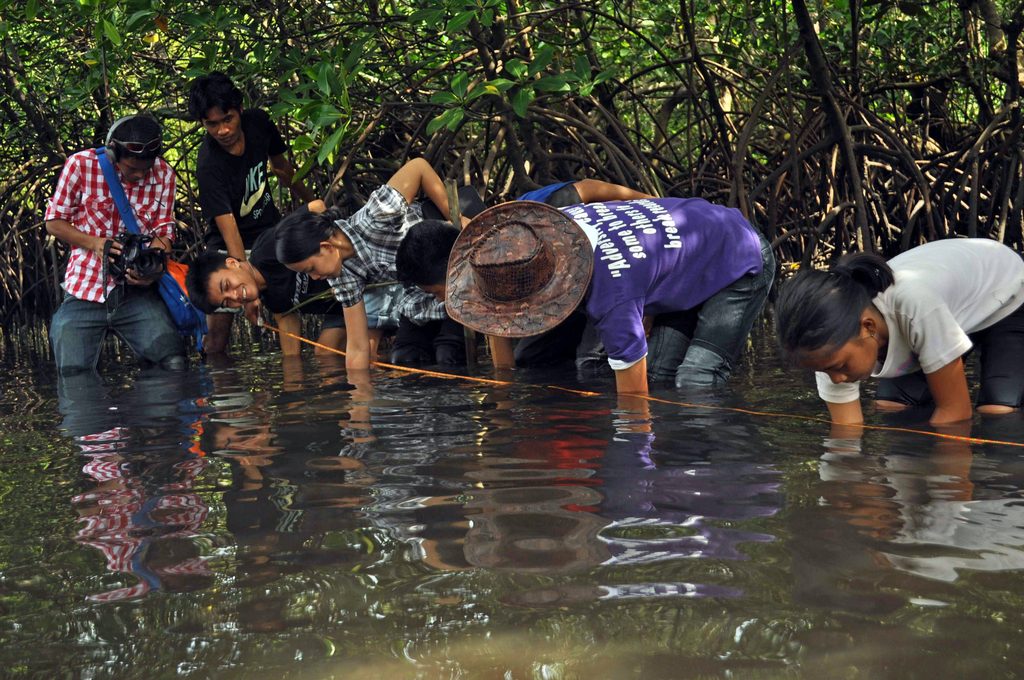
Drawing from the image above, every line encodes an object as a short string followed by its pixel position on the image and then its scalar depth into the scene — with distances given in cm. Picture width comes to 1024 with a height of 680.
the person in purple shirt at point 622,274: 282
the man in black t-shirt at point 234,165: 428
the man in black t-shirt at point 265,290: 433
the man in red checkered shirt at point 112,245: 431
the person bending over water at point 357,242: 364
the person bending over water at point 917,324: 223
